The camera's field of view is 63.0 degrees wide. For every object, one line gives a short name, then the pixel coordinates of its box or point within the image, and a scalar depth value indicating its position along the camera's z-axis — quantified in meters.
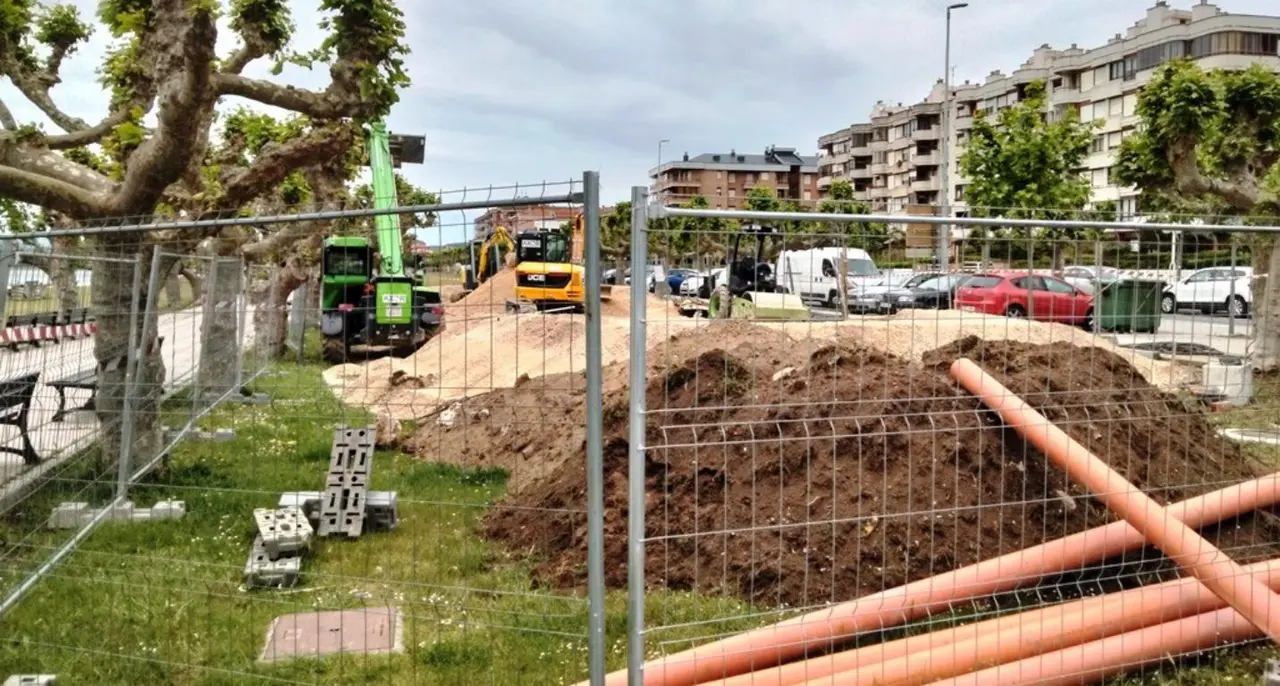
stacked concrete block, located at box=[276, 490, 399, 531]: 7.37
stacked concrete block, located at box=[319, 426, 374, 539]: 7.29
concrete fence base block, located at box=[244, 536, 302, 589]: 6.05
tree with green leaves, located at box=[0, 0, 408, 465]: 8.32
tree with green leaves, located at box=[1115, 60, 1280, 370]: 16.31
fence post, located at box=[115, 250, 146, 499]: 7.05
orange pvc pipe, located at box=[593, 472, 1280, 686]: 4.15
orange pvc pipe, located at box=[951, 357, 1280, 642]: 4.42
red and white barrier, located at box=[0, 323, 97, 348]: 5.58
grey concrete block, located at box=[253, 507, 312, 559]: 6.35
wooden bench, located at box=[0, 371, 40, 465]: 5.82
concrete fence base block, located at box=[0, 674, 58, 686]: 4.42
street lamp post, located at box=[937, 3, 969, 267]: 37.61
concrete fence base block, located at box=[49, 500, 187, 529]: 6.68
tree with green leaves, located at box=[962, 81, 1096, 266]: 28.09
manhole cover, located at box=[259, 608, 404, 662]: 5.07
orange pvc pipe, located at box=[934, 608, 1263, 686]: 4.36
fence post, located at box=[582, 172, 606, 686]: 3.38
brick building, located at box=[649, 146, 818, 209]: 102.62
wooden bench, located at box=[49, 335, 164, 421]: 6.19
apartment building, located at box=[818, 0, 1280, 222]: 54.47
